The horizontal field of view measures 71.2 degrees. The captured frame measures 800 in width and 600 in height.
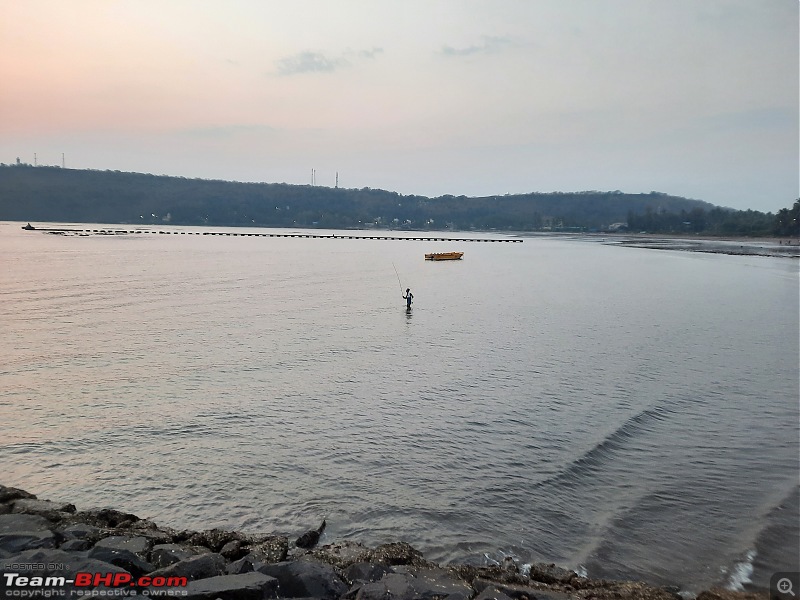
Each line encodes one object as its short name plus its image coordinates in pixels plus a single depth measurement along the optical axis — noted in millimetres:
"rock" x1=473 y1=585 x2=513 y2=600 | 6984
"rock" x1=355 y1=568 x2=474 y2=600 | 6996
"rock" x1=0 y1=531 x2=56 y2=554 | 8109
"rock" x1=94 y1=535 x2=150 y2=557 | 8023
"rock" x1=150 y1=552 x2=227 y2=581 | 7281
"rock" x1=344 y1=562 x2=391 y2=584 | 7688
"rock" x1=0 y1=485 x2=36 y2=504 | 10126
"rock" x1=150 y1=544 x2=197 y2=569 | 7898
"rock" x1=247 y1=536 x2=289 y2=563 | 8281
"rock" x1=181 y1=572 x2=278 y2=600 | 6730
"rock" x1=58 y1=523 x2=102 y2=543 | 8586
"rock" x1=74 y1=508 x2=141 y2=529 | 9453
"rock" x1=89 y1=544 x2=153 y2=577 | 7598
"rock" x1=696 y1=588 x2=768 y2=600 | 7859
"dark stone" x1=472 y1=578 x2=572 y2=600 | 7371
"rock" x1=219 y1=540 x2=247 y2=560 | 8445
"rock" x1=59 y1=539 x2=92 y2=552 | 8095
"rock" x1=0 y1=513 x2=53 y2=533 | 8656
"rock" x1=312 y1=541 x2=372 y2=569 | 8506
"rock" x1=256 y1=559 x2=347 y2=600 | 7152
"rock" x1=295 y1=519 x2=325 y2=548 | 9334
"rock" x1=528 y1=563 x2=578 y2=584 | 8289
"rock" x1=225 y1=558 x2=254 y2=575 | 7539
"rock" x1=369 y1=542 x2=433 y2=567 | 8594
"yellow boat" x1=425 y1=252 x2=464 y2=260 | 95562
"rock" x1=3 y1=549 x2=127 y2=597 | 7082
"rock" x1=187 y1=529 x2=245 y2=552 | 8828
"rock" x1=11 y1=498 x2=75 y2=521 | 9445
